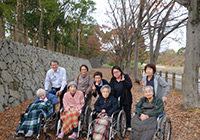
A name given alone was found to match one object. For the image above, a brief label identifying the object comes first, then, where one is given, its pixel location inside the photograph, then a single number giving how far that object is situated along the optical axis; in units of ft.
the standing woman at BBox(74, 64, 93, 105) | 11.68
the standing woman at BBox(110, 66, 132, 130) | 10.20
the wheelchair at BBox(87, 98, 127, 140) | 8.91
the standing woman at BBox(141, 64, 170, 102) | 9.27
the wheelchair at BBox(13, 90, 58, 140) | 8.86
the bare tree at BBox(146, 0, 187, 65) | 25.67
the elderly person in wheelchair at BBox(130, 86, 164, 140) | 7.84
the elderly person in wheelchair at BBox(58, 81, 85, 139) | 9.61
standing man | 12.22
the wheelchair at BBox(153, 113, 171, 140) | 7.66
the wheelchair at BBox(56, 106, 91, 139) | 9.60
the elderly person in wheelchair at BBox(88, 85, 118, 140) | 8.63
